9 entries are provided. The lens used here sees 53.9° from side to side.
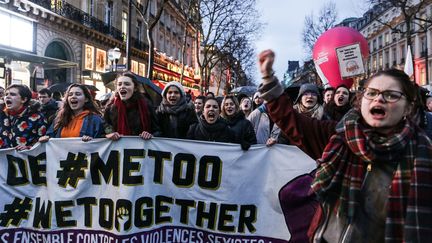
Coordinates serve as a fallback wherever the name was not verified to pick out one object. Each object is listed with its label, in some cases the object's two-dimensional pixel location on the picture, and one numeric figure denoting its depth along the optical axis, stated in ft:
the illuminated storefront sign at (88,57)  87.66
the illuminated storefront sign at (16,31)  50.39
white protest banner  12.39
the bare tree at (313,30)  147.33
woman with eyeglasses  5.48
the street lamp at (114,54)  57.21
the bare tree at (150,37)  53.55
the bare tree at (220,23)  89.25
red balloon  21.35
